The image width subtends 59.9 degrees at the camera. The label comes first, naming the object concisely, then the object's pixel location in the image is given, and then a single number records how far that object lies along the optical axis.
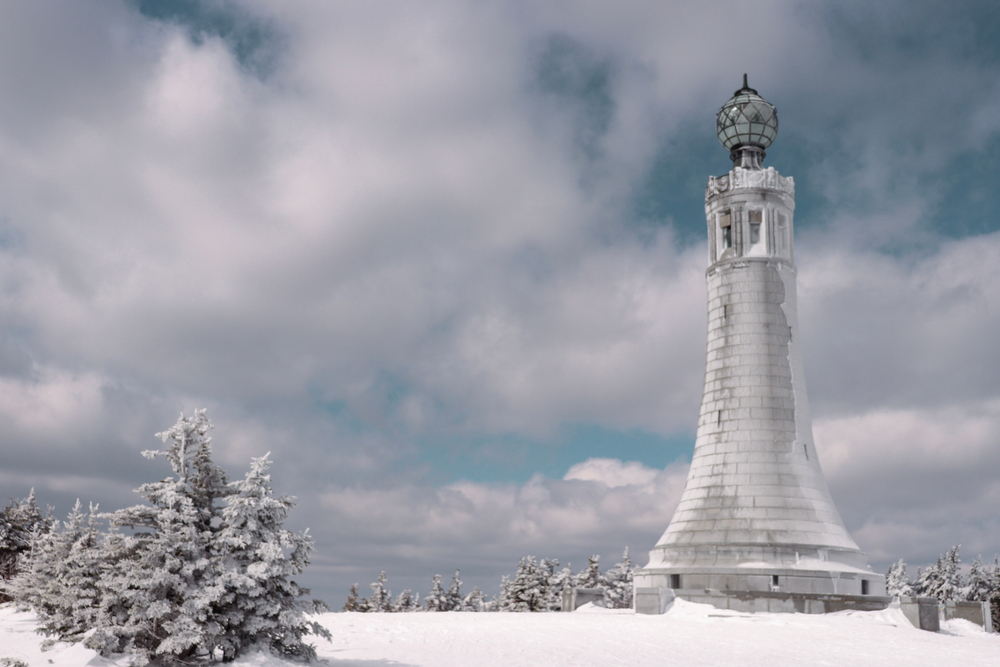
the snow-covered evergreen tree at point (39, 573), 32.69
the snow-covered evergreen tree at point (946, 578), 75.62
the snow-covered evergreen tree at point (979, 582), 80.06
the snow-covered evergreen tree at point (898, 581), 83.00
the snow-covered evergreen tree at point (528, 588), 62.72
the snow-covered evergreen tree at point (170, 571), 16.47
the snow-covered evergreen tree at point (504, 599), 64.44
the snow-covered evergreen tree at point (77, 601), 17.59
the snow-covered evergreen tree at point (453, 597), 70.31
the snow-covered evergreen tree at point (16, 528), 49.53
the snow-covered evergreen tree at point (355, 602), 75.80
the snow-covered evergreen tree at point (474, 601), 71.25
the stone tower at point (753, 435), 34.72
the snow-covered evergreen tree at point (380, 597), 73.31
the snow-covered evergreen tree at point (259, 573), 17.00
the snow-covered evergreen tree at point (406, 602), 74.50
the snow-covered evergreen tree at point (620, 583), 63.88
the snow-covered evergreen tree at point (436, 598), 70.38
